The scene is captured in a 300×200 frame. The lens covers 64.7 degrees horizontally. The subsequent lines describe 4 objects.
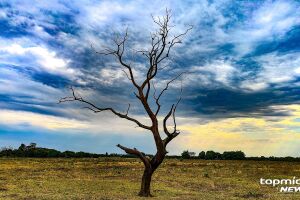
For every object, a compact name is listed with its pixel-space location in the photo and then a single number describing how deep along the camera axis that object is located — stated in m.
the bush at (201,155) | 93.86
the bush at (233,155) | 91.97
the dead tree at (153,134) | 15.89
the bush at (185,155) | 95.45
